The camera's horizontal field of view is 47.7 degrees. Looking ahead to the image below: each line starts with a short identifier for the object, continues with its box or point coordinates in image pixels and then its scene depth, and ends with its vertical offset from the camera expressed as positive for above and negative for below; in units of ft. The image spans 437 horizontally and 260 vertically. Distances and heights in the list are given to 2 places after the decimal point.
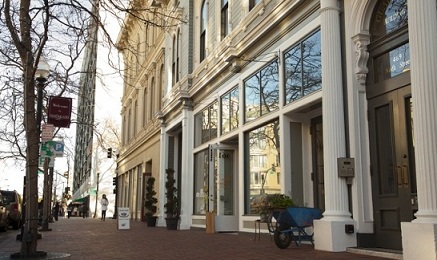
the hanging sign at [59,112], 35.91 +6.48
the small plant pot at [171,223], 63.62 -2.85
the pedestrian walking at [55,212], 128.82 -3.07
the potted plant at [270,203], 32.68 -0.18
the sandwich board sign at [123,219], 61.59 -2.24
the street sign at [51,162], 57.57 +4.63
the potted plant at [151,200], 76.41 +0.12
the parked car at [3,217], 63.98 -2.08
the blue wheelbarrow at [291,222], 31.55 -1.38
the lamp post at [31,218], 29.60 -1.03
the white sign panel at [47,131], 36.78 +5.17
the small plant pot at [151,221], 74.02 -3.00
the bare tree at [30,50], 29.55 +9.46
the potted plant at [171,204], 63.77 -0.50
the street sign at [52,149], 40.11 +4.33
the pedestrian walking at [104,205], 113.19 -0.93
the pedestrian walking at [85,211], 180.86 -3.72
